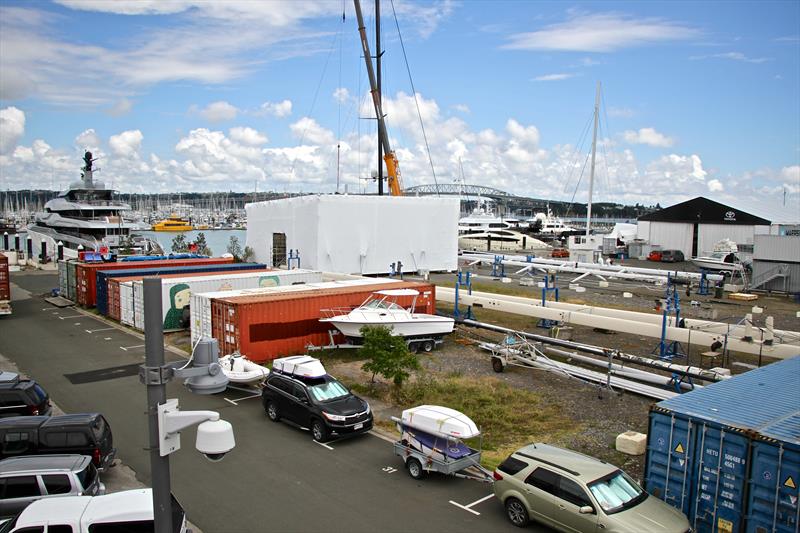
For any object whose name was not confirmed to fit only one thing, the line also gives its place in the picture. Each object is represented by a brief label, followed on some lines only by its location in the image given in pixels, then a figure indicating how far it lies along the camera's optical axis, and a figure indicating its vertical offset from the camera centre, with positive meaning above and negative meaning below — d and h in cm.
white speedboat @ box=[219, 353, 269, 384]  1700 -473
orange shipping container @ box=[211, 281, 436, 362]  2009 -389
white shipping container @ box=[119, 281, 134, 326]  2766 -447
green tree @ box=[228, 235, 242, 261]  5850 -343
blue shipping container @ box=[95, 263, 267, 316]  3072 -337
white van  783 -428
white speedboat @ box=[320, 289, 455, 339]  2162 -389
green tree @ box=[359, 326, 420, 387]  1677 -407
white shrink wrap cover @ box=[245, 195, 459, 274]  3972 -103
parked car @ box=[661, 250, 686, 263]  6406 -325
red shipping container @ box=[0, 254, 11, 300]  2999 -400
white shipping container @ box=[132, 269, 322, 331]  2598 -341
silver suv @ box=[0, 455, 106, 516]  928 -454
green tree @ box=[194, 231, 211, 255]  6606 -375
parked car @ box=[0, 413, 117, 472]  1098 -445
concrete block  1262 -485
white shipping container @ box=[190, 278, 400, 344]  2188 -370
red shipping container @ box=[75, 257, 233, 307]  3316 -396
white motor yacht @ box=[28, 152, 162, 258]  6638 -101
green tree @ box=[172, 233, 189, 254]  6762 -376
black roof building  6394 +165
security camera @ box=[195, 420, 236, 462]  459 -183
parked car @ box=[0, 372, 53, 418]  1329 -451
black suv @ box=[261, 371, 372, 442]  1327 -458
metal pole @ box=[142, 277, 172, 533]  448 -154
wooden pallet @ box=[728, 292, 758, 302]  3798 -454
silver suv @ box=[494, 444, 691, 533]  864 -440
